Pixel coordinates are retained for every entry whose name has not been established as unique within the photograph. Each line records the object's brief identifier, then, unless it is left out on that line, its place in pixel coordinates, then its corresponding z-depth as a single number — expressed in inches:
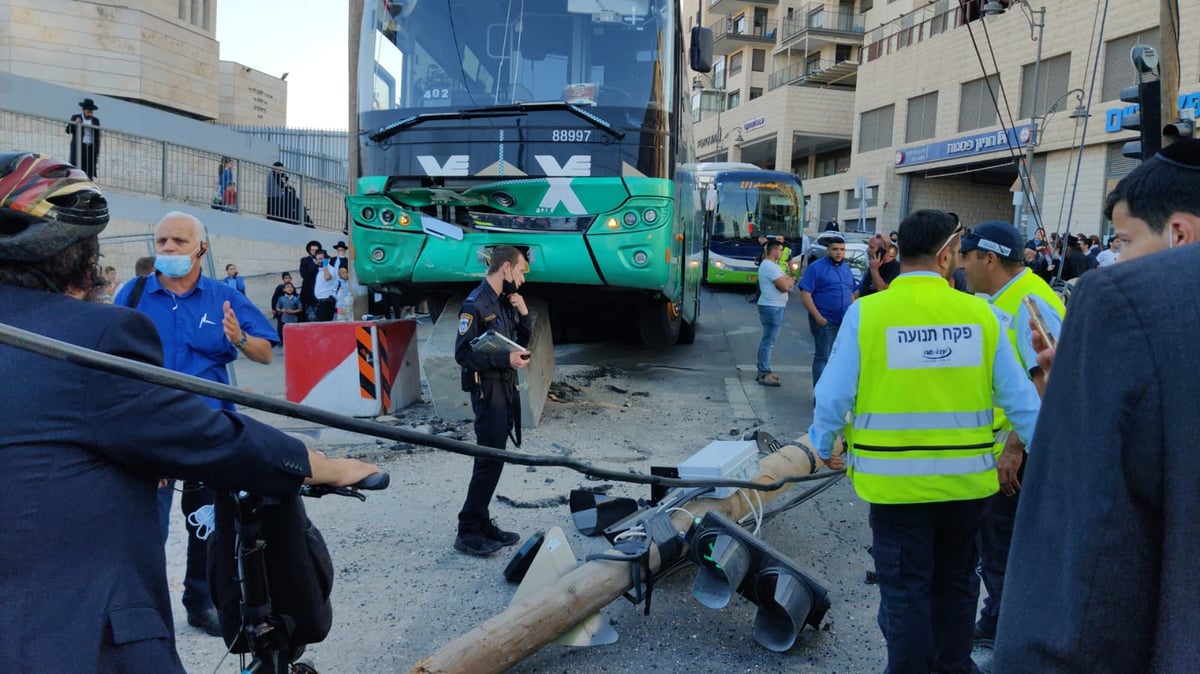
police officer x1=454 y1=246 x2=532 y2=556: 182.5
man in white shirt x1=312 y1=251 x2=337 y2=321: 554.3
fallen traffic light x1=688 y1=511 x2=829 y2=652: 135.4
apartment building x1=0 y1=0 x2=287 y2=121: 826.8
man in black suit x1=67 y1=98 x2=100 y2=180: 549.6
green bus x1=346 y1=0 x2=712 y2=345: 292.8
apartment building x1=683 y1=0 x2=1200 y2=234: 944.9
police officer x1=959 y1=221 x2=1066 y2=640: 129.8
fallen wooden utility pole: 116.1
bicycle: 76.1
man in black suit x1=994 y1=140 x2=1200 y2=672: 36.3
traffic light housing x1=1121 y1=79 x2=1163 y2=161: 201.8
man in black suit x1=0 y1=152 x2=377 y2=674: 55.6
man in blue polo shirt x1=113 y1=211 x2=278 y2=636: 142.5
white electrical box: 157.5
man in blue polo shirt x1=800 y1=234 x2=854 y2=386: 331.9
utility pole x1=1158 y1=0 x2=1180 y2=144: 227.4
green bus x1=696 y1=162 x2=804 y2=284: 825.5
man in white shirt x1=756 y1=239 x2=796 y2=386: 373.4
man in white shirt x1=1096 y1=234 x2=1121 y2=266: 507.8
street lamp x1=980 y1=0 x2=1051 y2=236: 271.1
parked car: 778.8
